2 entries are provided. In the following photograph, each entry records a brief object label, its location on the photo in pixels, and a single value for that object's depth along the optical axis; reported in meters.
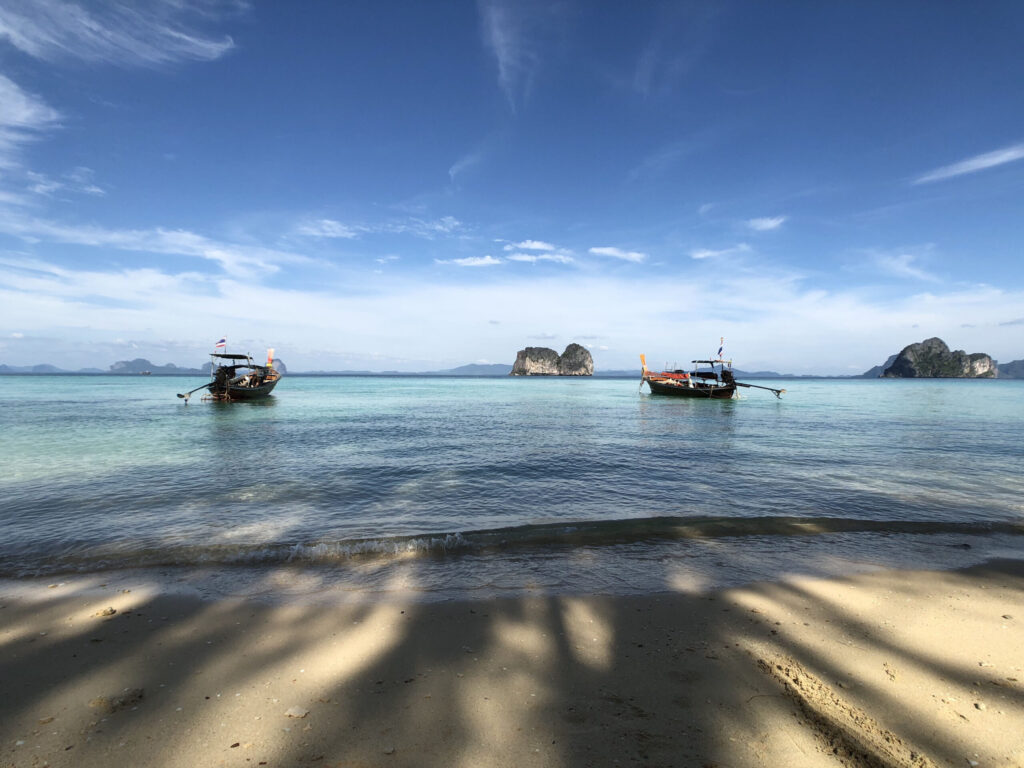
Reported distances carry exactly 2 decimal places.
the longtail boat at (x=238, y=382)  45.53
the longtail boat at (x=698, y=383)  56.47
